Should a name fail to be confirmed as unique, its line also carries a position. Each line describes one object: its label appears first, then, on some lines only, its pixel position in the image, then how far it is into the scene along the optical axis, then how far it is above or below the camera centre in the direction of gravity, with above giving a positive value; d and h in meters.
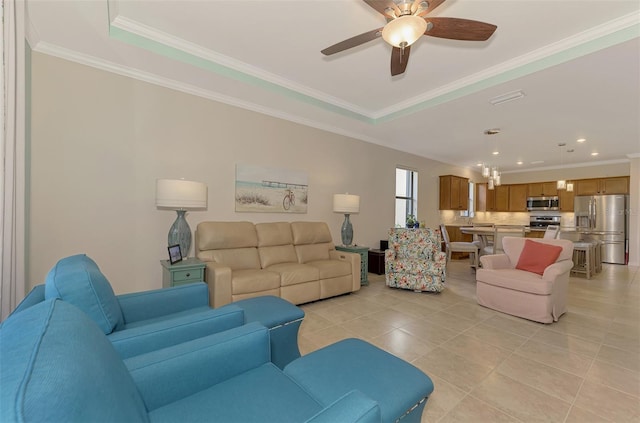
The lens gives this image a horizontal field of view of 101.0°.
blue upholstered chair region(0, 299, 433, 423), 0.49 -0.60
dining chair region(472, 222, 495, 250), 5.34 -0.63
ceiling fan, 1.69 +1.29
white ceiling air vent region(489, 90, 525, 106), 3.16 +1.42
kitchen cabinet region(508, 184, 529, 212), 7.84 +0.45
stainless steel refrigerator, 6.25 -0.25
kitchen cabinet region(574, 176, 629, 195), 6.41 +0.68
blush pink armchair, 2.82 -0.83
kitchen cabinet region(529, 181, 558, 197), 7.34 +0.65
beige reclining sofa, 2.78 -0.69
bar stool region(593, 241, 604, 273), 5.19 -0.87
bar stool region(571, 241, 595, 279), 4.77 -0.86
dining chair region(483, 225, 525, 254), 5.15 -0.44
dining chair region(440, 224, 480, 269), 5.00 -0.69
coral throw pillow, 3.10 -0.54
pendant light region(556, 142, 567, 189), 5.48 +0.63
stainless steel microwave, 7.30 +0.25
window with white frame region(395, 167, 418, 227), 6.15 +0.40
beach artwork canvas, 3.66 +0.30
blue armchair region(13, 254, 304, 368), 1.18 -0.61
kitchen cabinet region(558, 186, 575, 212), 7.07 +0.33
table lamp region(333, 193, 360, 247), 4.15 +0.11
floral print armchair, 3.84 -0.75
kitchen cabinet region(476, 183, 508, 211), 8.21 +0.43
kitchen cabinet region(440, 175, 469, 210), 6.85 +0.50
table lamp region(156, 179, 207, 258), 2.59 +0.10
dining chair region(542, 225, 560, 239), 4.52 -0.36
